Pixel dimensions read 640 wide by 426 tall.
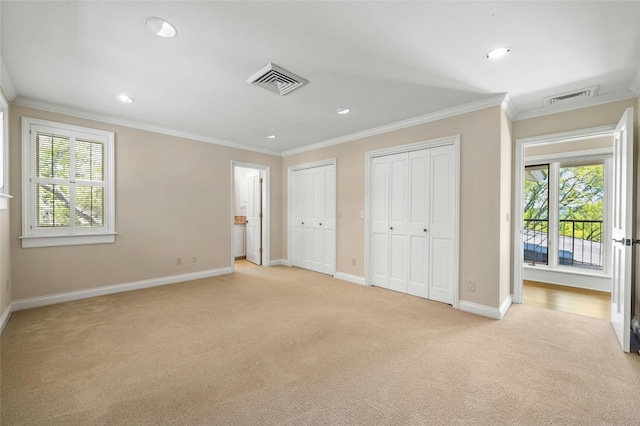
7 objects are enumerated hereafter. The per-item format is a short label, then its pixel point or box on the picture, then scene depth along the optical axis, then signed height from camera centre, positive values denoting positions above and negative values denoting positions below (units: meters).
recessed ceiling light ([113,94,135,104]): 3.20 +1.32
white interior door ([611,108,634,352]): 2.40 -0.14
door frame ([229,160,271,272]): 5.96 -0.03
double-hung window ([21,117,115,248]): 3.35 +0.33
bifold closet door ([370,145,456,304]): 3.62 -0.15
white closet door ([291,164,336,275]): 5.18 -0.14
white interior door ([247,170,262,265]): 6.28 -0.17
